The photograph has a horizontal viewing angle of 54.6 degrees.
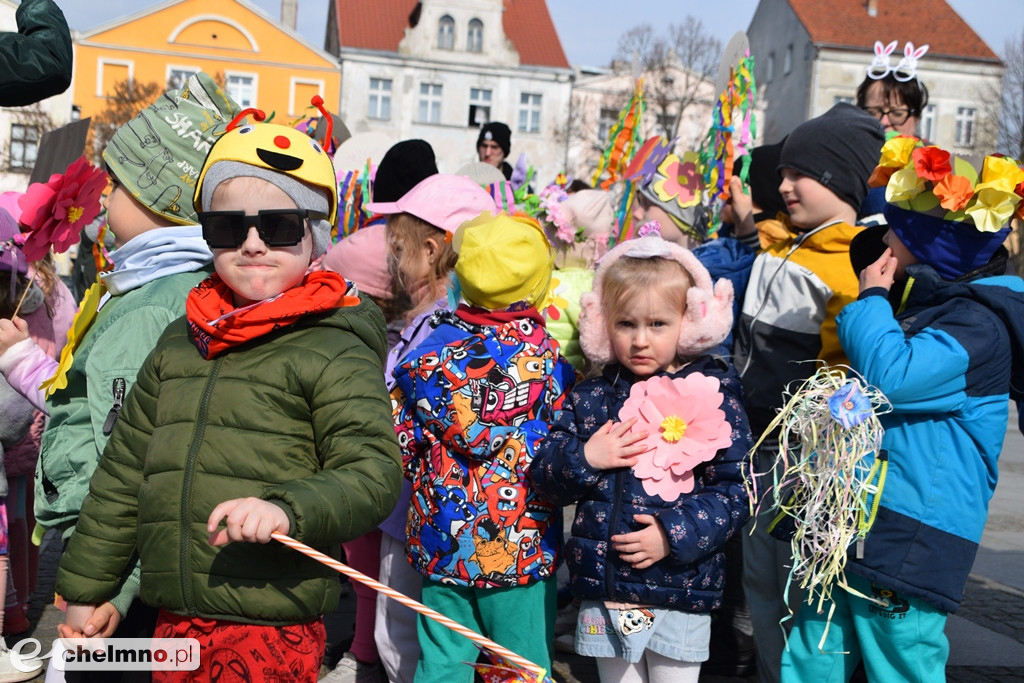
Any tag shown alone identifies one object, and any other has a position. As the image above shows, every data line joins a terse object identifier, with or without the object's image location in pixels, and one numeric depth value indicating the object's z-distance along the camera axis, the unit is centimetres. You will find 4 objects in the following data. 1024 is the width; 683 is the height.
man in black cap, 773
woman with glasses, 485
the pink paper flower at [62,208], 333
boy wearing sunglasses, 238
